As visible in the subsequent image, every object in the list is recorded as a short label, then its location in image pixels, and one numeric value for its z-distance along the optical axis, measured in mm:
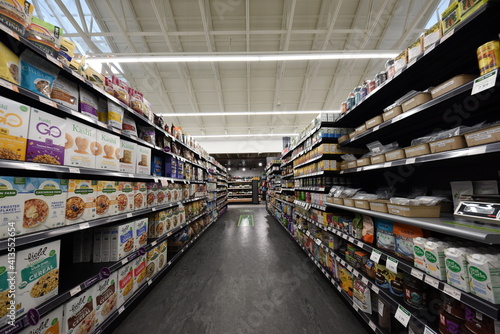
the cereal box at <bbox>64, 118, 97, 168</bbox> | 1345
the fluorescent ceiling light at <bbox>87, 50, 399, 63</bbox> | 4816
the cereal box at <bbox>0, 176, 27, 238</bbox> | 972
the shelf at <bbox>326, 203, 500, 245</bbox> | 840
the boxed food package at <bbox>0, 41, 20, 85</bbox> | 1001
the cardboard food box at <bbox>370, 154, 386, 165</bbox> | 1668
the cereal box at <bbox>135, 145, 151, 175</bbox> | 2156
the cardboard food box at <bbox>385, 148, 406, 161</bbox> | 1450
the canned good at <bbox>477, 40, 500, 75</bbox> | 919
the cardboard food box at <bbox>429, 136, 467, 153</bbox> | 1073
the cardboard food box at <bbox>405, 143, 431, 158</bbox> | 1271
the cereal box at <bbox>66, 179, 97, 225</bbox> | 1345
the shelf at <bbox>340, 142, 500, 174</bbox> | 913
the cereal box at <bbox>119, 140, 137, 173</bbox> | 1926
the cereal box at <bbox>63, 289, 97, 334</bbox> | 1237
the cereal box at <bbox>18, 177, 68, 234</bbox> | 1093
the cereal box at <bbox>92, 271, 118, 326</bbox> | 1482
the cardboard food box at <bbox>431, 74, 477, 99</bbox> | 1071
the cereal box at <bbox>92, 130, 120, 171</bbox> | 1591
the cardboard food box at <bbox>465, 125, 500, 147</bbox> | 900
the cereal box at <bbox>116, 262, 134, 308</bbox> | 1742
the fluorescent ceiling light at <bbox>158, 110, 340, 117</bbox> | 8741
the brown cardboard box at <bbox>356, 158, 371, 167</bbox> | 1863
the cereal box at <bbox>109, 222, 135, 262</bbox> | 1736
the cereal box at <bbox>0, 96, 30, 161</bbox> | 983
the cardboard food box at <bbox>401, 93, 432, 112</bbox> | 1290
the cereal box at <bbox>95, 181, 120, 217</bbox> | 1596
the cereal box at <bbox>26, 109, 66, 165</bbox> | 1118
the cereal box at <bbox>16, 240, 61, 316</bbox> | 1005
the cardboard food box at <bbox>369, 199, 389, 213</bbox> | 1506
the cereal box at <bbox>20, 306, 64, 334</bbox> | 1038
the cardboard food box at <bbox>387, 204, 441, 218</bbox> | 1277
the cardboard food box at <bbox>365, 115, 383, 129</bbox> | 1713
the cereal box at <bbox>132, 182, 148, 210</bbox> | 2109
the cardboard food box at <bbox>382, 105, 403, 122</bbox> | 1493
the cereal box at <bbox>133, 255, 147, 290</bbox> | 1986
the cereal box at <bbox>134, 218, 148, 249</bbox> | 2033
